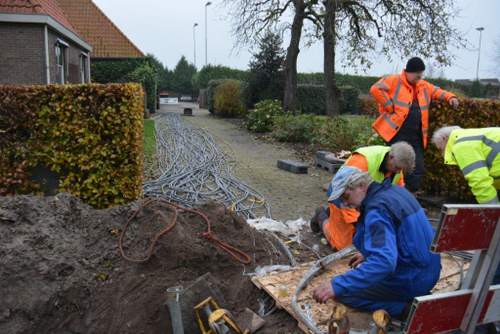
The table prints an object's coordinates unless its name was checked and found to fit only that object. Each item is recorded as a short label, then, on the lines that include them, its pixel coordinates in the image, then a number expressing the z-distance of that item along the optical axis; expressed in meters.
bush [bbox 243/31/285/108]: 21.62
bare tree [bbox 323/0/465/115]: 15.77
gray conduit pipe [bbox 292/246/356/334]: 3.07
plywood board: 3.25
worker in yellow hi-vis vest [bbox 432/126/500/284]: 3.44
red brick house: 13.07
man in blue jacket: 2.74
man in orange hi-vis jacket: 6.00
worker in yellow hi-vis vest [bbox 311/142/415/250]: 4.00
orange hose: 4.11
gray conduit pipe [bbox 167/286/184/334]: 3.39
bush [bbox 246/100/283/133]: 17.45
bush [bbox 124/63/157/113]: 24.27
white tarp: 5.47
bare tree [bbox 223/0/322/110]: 18.12
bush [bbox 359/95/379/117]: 27.59
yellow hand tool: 3.13
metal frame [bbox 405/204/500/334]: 2.31
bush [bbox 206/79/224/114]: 28.55
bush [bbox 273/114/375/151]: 10.89
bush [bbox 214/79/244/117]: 25.48
